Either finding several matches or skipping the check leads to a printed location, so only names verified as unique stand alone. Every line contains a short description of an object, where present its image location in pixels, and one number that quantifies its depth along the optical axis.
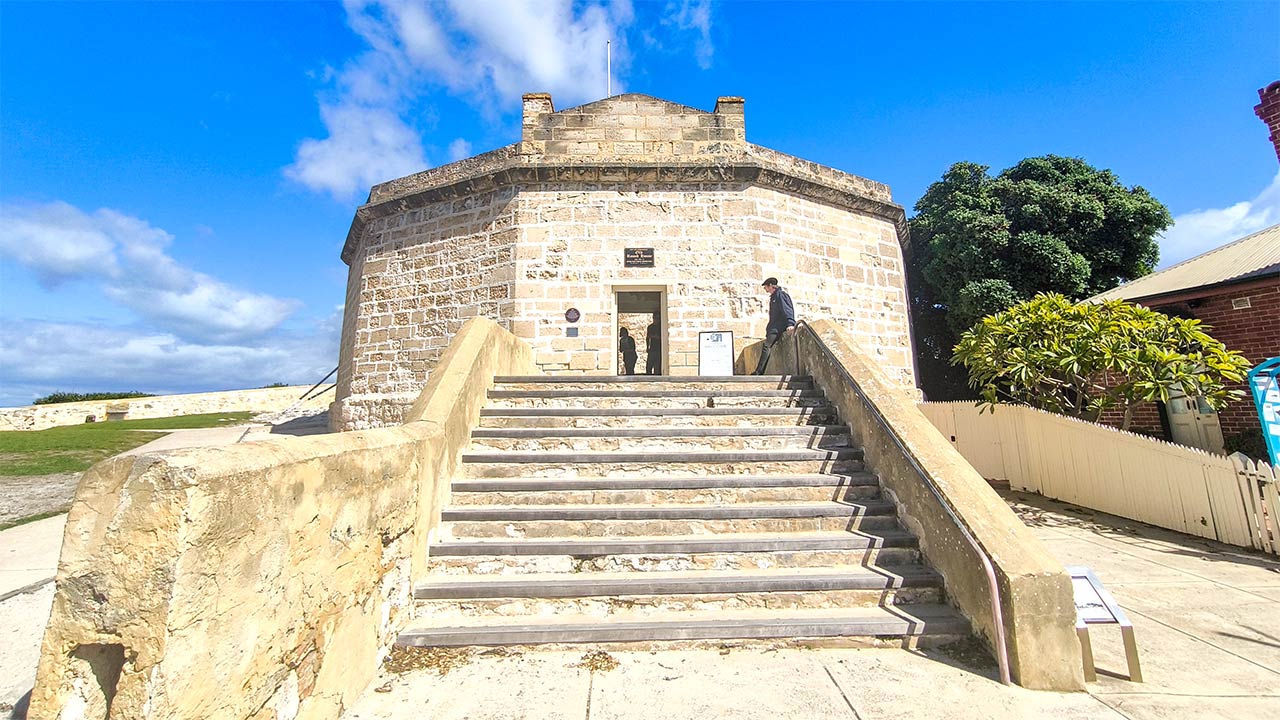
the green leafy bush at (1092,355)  6.80
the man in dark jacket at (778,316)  7.68
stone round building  9.46
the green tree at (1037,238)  14.38
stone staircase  3.34
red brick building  9.00
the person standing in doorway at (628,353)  13.73
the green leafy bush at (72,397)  21.27
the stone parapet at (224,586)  1.69
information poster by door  8.87
